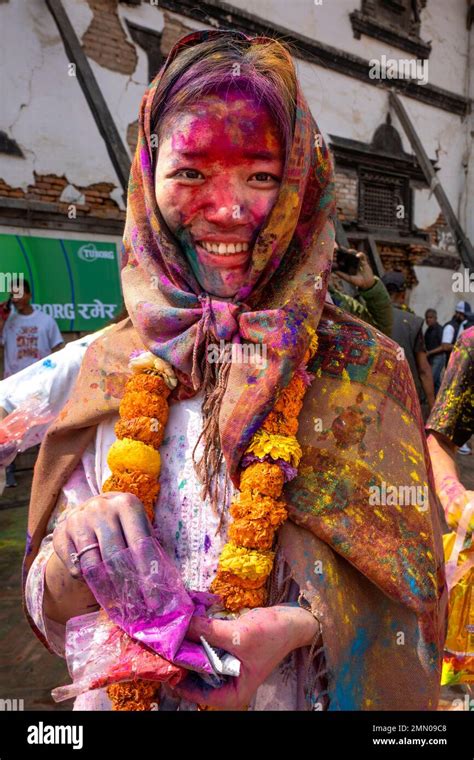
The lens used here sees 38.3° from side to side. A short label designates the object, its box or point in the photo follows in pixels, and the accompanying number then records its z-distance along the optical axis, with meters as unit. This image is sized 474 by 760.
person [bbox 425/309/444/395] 10.14
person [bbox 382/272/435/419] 6.05
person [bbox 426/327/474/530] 2.69
